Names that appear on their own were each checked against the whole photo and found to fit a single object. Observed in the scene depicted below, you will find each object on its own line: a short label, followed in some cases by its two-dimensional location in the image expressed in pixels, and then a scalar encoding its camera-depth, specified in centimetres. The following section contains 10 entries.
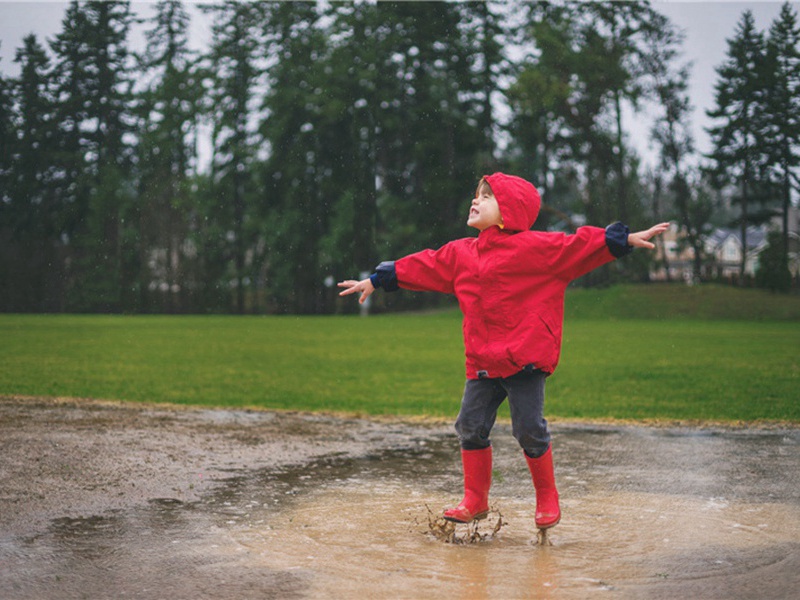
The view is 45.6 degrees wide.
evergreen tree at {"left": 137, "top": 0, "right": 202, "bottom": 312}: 5112
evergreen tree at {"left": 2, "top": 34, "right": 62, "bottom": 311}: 3728
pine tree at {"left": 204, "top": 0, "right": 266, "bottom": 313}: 5409
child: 451
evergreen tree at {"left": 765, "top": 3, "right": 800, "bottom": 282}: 4050
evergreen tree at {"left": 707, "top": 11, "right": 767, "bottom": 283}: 4241
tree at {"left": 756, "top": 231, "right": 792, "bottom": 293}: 4359
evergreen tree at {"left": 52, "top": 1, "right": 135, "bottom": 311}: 3984
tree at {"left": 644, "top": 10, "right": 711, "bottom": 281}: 5047
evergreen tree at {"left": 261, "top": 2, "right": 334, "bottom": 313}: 5459
